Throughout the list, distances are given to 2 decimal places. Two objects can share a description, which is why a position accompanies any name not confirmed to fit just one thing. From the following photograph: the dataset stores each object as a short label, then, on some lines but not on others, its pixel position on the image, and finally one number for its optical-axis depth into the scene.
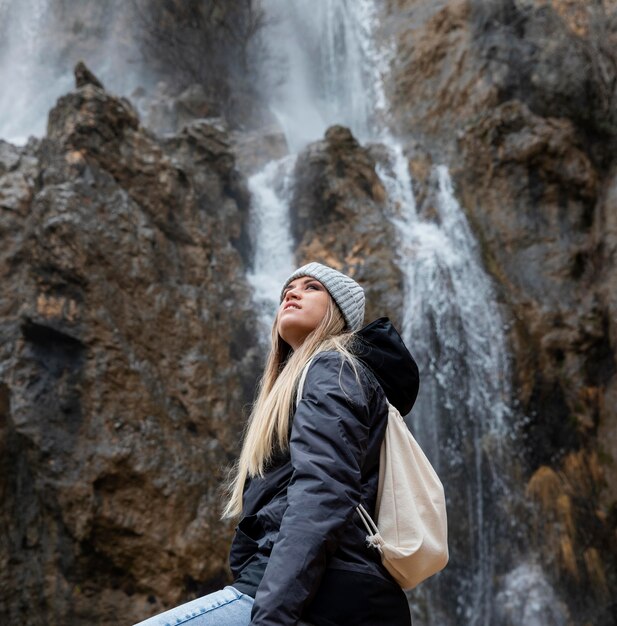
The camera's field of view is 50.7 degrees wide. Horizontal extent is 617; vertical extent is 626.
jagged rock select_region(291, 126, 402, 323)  8.38
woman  1.52
